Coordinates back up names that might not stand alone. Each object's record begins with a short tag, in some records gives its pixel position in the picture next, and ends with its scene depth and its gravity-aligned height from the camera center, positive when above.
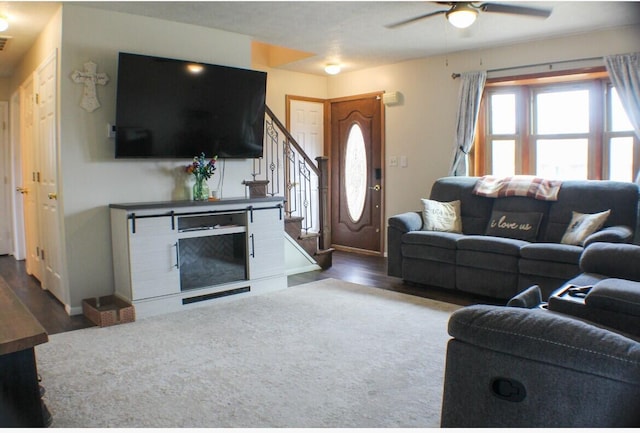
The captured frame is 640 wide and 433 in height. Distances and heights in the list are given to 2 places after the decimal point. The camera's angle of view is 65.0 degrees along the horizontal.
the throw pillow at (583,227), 3.89 -0.43
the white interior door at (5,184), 6.47 +0.00
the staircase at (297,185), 5.38 -0.07
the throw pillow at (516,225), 4.29 -0.45
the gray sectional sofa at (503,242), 3.75 -0.56
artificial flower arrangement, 4.30 +0.07
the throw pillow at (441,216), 4.72 -0.39
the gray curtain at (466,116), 5.25 +0.63
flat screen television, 3.90 +0.60
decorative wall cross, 3.85 +0.78
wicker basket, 3.56 -0.94
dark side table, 1.69 -0.67
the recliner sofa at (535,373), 1.36 -0.58
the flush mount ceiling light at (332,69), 5.98 +1.30
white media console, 3.77 -0.58
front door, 6.38 +0.04
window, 4.62 +0.41
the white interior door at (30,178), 4.87 +0.06
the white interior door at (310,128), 6.50 +0.66
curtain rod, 4.57 +1.06
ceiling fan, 3.46 +1.15
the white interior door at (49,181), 4.01 +0.02
